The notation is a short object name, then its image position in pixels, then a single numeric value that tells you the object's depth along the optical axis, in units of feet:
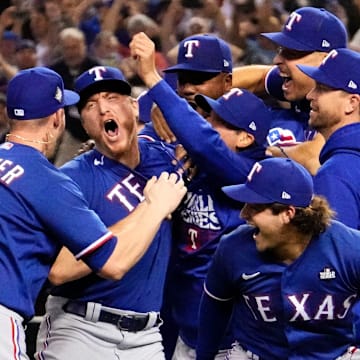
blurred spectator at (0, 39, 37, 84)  58.85
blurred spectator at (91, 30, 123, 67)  57.82
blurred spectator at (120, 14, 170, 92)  56.75
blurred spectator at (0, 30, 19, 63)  59.88
